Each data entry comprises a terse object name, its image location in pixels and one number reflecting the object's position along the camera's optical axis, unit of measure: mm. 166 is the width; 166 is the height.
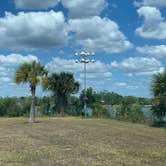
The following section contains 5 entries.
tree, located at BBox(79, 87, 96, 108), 30872
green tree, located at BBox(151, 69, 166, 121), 20441
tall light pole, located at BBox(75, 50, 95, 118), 24146
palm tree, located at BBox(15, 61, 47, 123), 19622
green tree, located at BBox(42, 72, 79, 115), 30056
